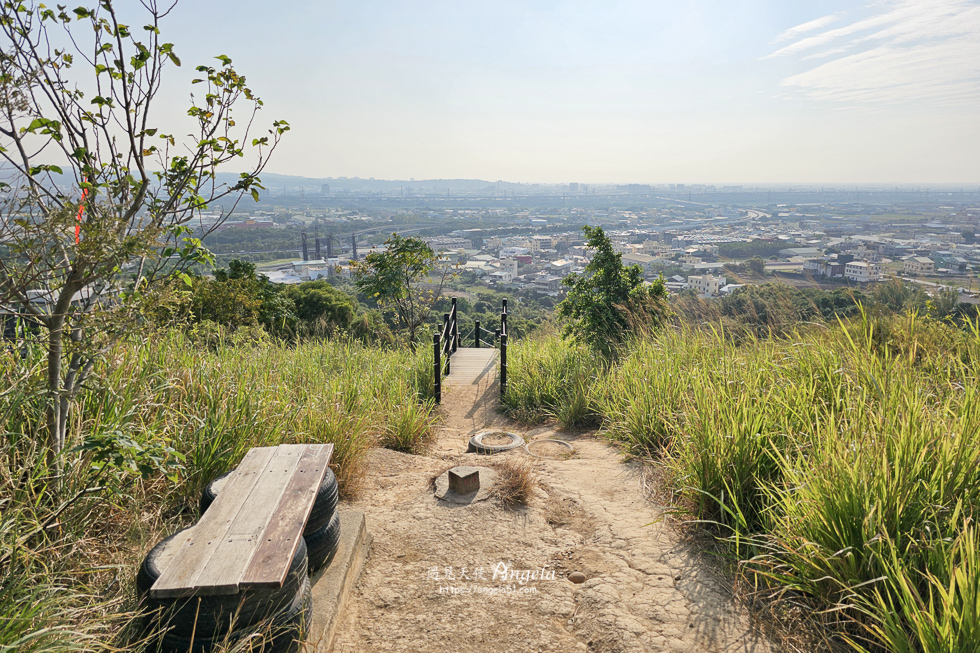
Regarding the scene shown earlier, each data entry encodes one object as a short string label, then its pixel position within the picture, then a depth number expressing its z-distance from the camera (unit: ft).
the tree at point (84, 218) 7.45
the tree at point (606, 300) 25.03
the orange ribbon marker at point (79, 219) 7.71
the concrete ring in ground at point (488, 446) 16.55
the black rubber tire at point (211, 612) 6.35
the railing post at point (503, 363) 24.79
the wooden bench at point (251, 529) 5.99
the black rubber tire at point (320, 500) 8.88
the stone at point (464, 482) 12.63
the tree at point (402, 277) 40.65
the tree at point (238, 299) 33.37
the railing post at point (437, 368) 23.21
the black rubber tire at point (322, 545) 8.98
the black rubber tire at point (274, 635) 6.35
